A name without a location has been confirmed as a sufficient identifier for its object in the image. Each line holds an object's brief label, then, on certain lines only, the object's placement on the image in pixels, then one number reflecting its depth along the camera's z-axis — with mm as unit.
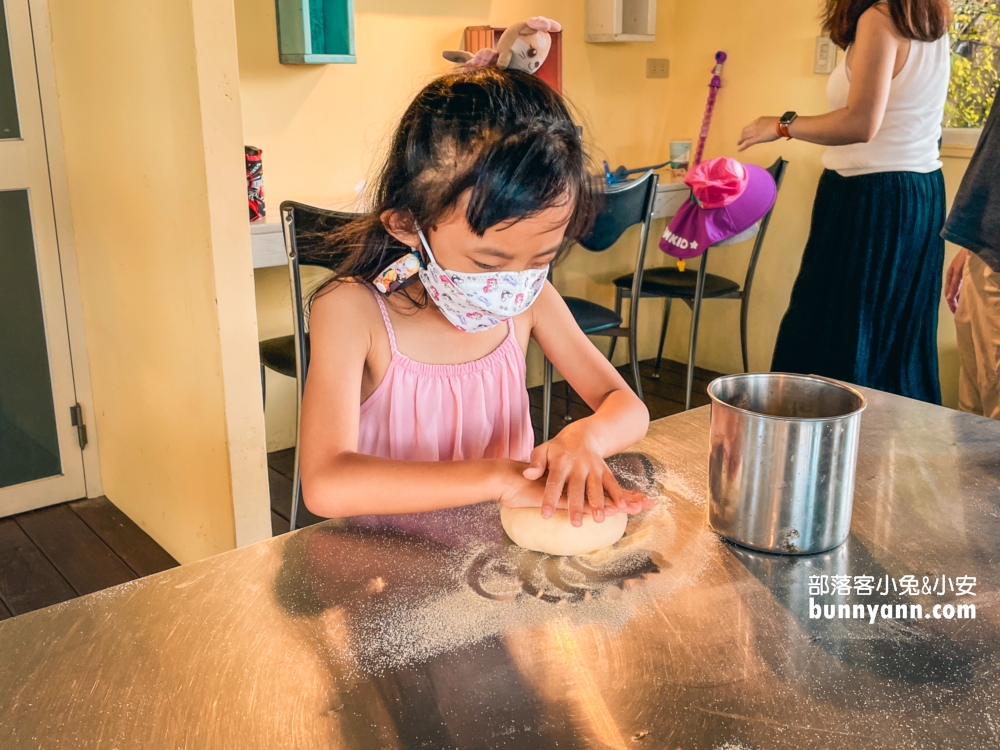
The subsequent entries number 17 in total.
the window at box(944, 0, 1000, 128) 2859
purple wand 3557
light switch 3172
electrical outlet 3725
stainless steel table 585
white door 2189
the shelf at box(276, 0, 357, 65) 2652
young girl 909
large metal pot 771
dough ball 805
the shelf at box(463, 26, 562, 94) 3152
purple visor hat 2750
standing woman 2225
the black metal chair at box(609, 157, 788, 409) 3135
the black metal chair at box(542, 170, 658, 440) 2600
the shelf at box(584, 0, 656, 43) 3404
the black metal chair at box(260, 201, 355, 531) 1836
